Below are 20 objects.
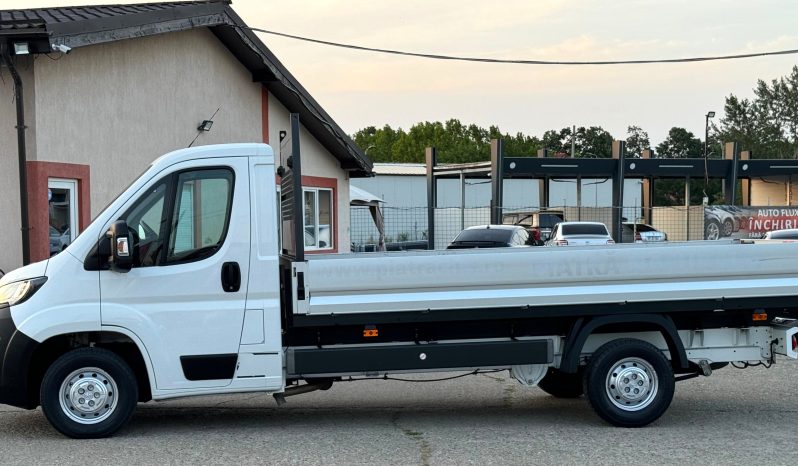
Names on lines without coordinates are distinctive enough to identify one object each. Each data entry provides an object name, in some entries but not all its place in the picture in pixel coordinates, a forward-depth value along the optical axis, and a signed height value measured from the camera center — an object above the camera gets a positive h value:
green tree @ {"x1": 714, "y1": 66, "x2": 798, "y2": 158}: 100.62 +9.03
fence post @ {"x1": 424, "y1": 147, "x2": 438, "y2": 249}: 48.28 +1.53
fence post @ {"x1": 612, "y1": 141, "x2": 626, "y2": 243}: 46.66 +1.66
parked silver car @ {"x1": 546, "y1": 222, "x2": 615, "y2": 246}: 30.64 -0.88
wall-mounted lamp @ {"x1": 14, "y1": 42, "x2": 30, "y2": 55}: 12.41 +2.12
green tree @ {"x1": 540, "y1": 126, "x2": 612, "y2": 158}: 128.00 +8.93
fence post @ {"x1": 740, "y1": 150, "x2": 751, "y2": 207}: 55.25 +0.99
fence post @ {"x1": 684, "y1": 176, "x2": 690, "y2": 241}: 35.25 -0.72
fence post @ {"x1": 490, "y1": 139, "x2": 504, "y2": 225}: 43.94 +1.71
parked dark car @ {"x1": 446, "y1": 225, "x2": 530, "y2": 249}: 23.73 -0.75
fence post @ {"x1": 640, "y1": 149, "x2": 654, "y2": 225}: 43.64 +0.46
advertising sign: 35.47 -0.60
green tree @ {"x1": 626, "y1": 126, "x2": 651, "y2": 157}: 144.50 +10.01
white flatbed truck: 8.00 -0.83
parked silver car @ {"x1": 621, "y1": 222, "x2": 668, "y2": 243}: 34.84 -1.09
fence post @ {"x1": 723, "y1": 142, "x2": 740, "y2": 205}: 50.25 +1.37
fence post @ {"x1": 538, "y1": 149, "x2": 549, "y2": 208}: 49.71 +0.81
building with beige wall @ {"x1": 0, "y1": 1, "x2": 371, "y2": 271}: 12.98 +1.85
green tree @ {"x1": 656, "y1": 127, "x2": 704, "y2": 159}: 132.75 +8.55
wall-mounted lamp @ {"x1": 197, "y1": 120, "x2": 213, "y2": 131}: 16.61 +1.47
